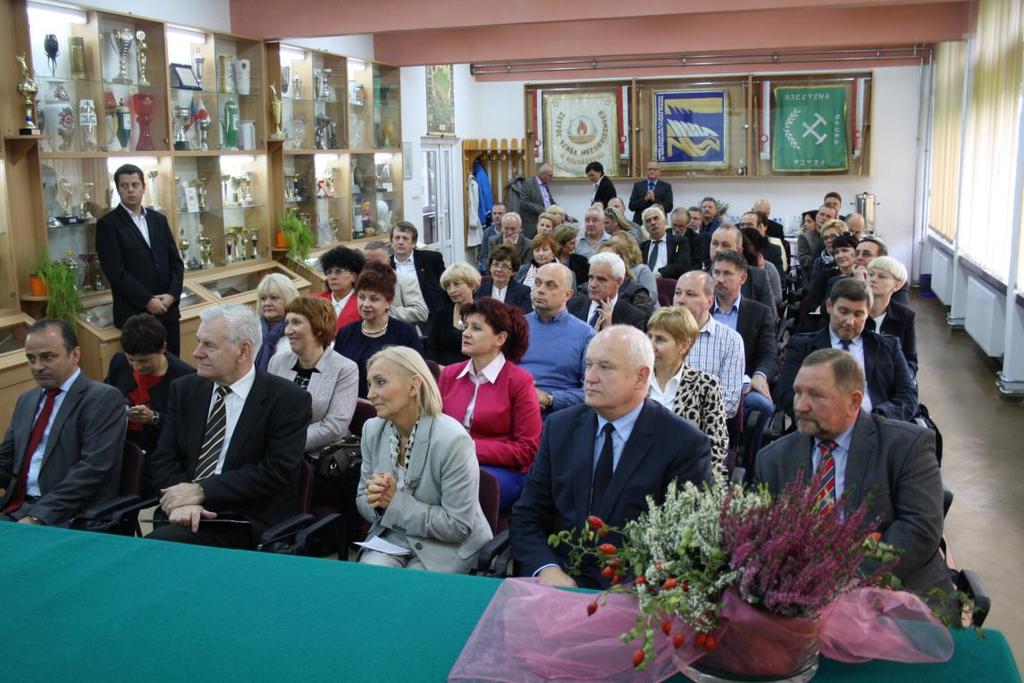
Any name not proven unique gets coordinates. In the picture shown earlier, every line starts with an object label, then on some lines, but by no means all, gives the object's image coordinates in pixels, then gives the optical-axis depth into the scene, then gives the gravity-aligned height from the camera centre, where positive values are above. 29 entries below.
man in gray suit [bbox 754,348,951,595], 2.91 -0.87
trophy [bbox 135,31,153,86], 8.07 +1.09
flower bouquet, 1.69 -0.78
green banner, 15.84 +0.81
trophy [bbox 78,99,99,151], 7.50 +0.50
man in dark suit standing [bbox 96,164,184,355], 7.25 -0.53
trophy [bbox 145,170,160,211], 8.31 -0.02
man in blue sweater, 5.20 -0.84
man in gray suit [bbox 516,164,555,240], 14.16 -0.25
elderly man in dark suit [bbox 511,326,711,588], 3.04 -0.86
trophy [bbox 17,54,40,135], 6.72 +0.63
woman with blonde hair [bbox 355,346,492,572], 3.37 -1.03
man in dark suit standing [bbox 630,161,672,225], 15.38 -0.20
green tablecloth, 1.97 -0.96
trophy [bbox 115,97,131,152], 7.86 +0.50
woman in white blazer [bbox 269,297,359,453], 4.55 -0.86
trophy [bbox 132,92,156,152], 8.11 +0.56
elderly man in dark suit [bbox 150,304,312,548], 3.66 -0.99
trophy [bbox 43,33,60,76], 7.10 +1.00
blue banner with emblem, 16.19 +0.85
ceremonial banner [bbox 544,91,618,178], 16.58 +0.85
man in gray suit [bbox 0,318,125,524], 3.86 -1.01
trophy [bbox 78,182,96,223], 7.54 -0.13
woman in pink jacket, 4.15 -0.94
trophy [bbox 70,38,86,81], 7.43 +0.98
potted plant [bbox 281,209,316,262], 9.97 -0.53
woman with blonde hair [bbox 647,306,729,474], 4.14 -0.87
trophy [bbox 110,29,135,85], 7.83 +1.12
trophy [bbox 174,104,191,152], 8.55 +0.53
